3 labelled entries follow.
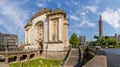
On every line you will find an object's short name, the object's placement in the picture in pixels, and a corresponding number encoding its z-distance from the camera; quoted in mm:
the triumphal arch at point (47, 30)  19610
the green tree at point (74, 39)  37678
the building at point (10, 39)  42886
